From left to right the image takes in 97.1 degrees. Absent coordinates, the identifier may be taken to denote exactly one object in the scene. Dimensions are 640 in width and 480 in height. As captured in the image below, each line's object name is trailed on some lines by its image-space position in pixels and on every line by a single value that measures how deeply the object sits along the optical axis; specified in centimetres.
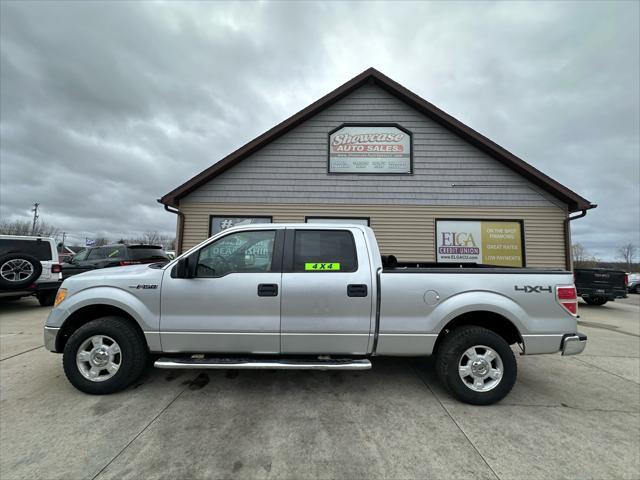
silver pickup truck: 299
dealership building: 817
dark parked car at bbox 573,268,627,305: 1023
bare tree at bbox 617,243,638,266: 6408
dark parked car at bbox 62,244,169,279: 938
